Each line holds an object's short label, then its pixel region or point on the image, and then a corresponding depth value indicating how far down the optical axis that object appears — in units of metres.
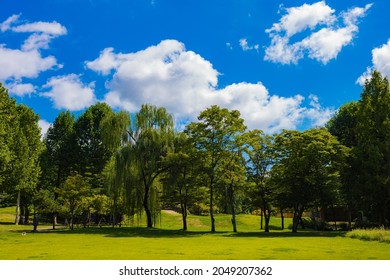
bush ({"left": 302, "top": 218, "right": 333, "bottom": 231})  46.38
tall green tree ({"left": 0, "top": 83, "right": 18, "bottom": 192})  35.16
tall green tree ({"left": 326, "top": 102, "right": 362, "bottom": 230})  35.69
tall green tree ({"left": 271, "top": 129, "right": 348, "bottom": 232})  34.97
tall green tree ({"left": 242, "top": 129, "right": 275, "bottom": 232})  38.59
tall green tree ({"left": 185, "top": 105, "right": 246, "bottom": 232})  37.09
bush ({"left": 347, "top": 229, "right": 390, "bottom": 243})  22.73
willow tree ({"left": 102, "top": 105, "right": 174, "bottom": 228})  38.94
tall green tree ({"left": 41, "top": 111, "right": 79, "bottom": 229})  58.66
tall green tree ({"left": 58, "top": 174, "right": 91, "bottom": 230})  39.44
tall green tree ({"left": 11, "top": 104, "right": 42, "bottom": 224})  42.16
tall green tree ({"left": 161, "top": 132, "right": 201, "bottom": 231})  37.66
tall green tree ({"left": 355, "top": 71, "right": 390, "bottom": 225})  32.94
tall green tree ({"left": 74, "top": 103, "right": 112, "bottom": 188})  58.66
